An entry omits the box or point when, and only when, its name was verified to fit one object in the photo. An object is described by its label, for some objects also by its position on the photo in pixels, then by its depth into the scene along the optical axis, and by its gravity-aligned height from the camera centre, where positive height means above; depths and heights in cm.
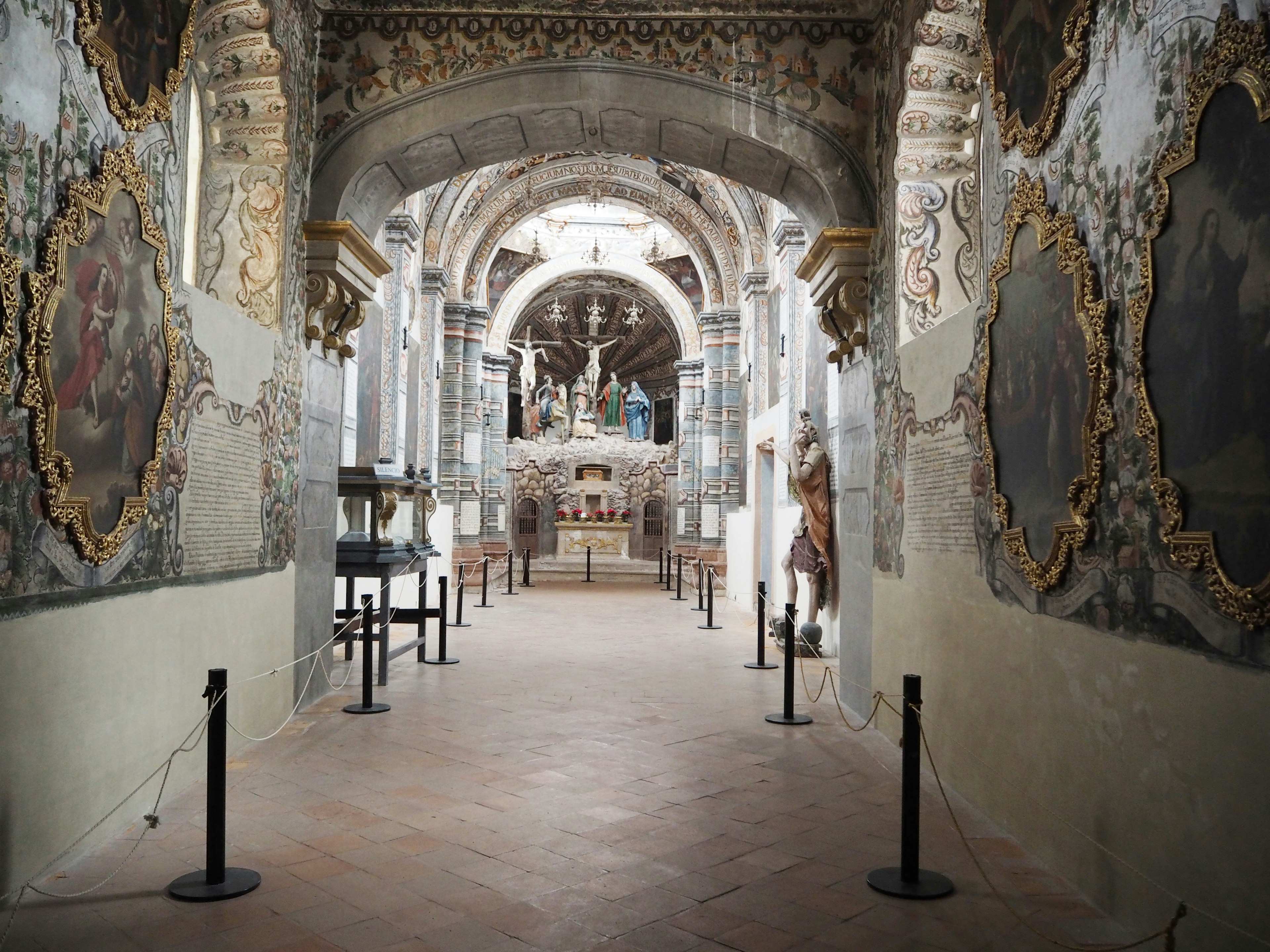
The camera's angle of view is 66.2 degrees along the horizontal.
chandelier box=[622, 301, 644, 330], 3073 +649
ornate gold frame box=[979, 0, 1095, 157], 416 +195
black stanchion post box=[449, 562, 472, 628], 1280 -132
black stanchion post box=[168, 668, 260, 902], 400 -132
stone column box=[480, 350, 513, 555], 2433 +140
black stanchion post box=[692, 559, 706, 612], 1591 -128
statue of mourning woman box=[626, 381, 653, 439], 3338 +352
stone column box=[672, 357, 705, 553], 2445 +144
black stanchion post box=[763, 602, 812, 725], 726 -130
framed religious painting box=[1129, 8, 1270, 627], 293 +61
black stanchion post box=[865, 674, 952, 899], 407 -131
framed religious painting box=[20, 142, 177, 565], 405 +71
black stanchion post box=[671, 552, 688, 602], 1802 -122
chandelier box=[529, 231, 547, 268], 2527 +671
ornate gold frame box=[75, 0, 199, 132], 435 +212
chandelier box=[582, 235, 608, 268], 2547 +673
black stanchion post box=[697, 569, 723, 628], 1329 -127
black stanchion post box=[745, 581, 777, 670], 890 -124
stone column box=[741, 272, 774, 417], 1695 +318
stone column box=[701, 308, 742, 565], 2244 +200
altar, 2717 -66
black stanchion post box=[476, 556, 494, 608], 1589 -123
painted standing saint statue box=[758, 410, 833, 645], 1057 +0
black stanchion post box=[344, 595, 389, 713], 766 -133
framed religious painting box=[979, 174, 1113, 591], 398 +58
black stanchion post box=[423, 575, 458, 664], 995 -140
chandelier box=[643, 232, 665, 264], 2534 +678
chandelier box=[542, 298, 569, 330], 3200 +673
